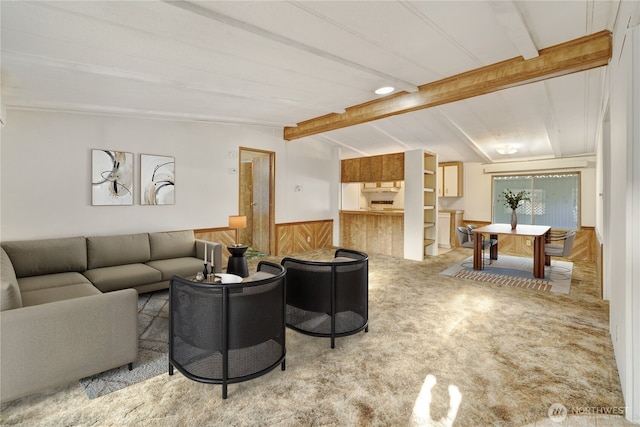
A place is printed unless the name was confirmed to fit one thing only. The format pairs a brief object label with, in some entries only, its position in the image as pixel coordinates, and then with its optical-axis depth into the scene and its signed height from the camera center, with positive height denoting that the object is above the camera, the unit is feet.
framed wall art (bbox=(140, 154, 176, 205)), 16.19 +1.65
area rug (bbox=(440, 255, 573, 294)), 15.55 -3.57
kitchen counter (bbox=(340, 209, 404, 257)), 23.29 -1.60
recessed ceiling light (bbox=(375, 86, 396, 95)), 13.09 +5.20
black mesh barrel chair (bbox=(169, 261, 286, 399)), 6.66 -2.63
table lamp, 16.49 -0.61
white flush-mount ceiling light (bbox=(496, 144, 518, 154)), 19.78 +4.00
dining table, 16.88 -1.61
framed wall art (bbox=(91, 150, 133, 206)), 14.60 +1.59
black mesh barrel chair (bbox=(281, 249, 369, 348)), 8.94 -2.56
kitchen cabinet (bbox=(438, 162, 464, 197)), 27.55 +2.86
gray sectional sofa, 6.23 -2.58
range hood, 28.53 +2.20
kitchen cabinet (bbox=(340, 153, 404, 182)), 22.72 +3.31
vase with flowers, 19.36 +0.33
